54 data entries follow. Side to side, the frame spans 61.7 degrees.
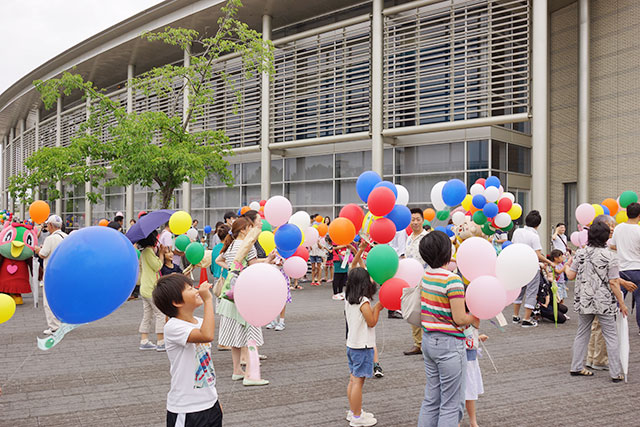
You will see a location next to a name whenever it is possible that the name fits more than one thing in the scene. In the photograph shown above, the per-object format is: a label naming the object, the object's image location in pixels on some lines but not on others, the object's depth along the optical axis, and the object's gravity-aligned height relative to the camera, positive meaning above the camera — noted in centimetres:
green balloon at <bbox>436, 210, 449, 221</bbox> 880 -2
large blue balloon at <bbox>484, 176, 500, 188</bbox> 921 +54
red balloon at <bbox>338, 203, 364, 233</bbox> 556 -1
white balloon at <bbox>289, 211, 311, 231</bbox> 651 -9
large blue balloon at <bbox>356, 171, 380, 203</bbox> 572 +32
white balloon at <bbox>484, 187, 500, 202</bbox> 885 +33
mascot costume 1071 -89
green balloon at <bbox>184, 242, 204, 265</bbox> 744 -55
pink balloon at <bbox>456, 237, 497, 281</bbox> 404 -34
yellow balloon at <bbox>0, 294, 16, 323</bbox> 364 -65
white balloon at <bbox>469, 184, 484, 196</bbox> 914 +42
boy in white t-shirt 315 -85
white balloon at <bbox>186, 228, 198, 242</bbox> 1314 -52
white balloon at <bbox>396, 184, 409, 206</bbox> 609 +19
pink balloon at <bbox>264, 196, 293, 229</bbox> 558 +2
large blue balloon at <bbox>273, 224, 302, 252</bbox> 551 -25
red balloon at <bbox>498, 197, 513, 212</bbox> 920 +15
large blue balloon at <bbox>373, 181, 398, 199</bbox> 524 +28
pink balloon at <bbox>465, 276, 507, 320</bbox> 379 -60
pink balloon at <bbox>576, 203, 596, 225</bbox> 966 +0
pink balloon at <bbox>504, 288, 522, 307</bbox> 399 -62
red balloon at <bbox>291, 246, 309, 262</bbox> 654 -49
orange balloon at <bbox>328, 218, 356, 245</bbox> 535 -18
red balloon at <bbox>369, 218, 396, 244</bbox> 498 -16
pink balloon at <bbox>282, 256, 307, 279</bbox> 602 -60
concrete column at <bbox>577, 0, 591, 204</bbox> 1931 +408
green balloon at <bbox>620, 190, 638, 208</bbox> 937 +28
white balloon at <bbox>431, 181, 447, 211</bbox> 844 +26
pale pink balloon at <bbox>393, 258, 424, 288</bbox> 432 -48
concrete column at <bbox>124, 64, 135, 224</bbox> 2924 +95
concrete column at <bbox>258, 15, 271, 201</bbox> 2320 +376
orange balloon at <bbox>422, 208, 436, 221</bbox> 998 -3
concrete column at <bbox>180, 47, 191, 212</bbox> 2740 +86
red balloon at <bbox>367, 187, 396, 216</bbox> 498 +12
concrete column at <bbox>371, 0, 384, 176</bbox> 1973 +476
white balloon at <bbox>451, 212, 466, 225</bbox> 913 -8
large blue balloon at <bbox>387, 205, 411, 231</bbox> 536 -3
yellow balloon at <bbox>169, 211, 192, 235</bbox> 714 -12
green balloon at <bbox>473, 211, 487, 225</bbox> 898 -7
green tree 1430 +198
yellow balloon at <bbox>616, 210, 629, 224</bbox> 974 -6
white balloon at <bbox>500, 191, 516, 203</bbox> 932 +31
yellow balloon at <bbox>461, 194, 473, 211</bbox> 958 +19
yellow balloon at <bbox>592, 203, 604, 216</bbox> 1010 +7
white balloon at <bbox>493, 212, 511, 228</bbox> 896 -11
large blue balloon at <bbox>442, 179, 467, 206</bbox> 786 +32
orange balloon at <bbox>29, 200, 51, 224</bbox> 907 +3
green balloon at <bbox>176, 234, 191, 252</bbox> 824 -44
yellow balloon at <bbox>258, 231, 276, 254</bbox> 649 -34
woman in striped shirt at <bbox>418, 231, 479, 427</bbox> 380 -83
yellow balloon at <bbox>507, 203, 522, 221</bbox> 936 +3
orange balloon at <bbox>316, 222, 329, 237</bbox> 958 -28
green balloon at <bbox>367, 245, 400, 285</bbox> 427 -40
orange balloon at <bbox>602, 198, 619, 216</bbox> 1086 +16
